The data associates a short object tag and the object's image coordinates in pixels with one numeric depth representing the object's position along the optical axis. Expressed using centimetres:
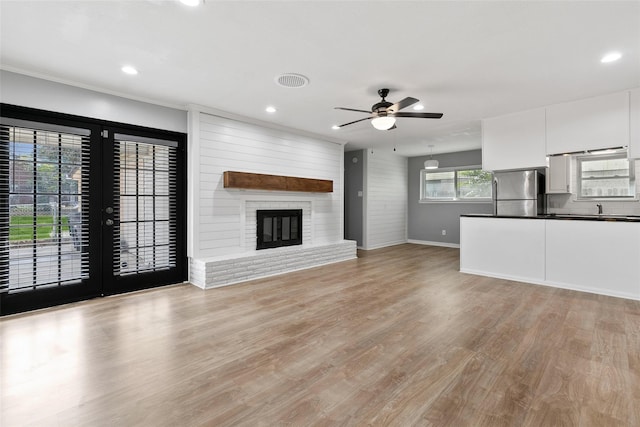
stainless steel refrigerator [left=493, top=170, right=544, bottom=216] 496
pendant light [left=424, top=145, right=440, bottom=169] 741
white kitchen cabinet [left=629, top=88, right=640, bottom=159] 390
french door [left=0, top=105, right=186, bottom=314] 332
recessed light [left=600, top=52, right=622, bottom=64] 301
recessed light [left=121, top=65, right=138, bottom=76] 330
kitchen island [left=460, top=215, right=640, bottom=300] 392
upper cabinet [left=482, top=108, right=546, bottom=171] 468
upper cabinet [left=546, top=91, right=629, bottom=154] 402
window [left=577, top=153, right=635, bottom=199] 464
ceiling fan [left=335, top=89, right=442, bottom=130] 374
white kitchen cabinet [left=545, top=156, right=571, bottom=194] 489
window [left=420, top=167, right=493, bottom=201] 788
